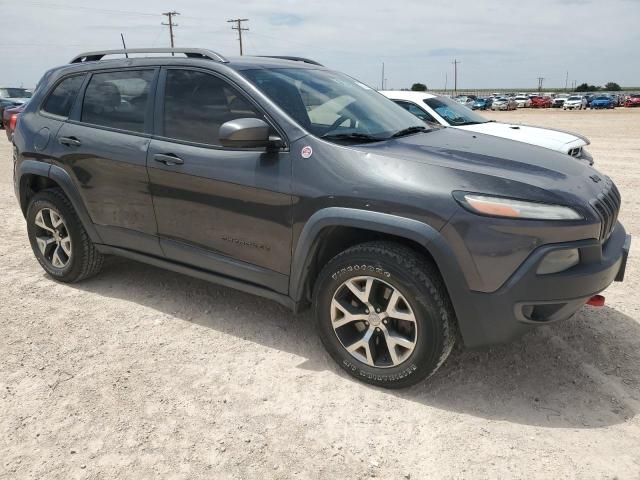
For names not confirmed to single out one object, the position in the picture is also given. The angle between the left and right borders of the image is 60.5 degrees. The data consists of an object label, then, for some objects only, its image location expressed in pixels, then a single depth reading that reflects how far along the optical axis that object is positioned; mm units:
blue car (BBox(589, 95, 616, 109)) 47938
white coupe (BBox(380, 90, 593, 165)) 7586
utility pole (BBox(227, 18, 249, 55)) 61156
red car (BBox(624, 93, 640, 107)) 49156
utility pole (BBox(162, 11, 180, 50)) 57847
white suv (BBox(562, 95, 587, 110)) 49125
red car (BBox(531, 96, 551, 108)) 54719
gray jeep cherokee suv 2625
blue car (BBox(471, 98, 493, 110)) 52372
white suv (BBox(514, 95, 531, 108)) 57625
